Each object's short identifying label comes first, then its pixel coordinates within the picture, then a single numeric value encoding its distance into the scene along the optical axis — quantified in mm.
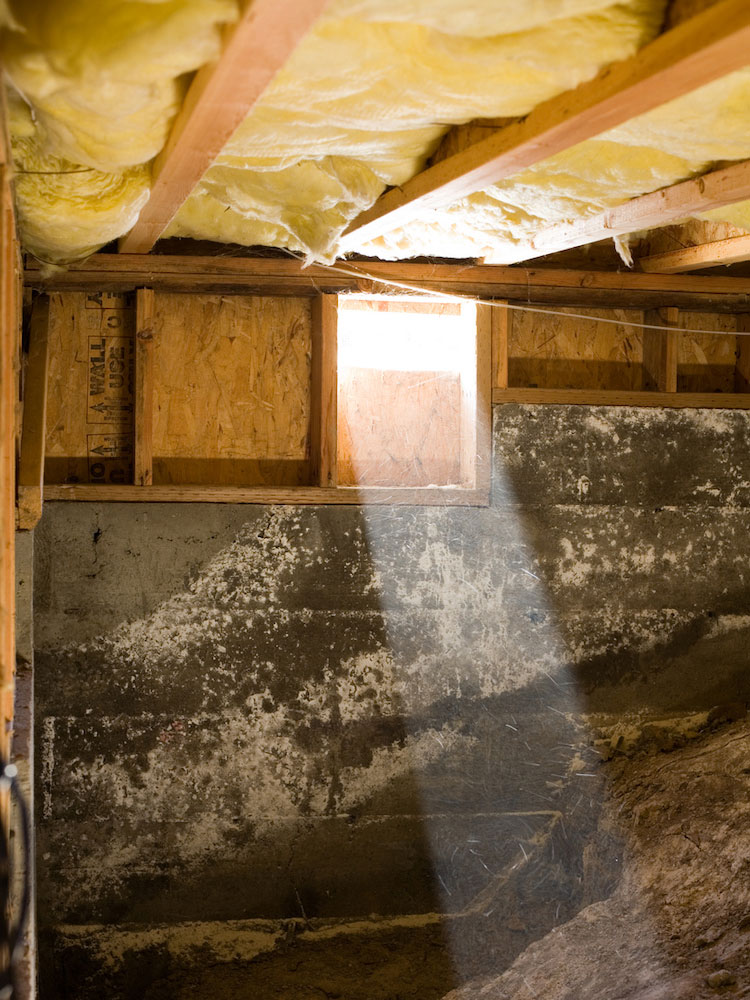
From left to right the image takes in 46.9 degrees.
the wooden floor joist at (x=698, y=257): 2697
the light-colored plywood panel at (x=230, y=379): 3240
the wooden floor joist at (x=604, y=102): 1233
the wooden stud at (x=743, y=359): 3672
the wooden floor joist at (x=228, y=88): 1117
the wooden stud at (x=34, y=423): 2482
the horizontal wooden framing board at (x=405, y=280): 3023
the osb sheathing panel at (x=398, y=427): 3443
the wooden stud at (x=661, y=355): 3490
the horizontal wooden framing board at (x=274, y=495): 3047
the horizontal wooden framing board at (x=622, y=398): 3342
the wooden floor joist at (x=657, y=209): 2035
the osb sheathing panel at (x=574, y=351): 3510
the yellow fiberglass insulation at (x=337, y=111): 1312
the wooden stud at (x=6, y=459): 1477
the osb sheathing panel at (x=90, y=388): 3152
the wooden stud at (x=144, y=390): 3086
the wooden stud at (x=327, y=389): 3199
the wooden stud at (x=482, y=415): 3322
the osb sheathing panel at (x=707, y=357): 3654
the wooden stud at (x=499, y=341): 3348
